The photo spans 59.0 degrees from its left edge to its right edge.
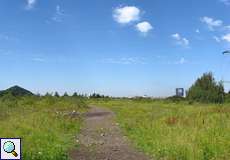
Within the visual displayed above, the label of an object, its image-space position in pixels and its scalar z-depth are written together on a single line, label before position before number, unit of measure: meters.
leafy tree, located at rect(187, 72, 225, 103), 41.82
